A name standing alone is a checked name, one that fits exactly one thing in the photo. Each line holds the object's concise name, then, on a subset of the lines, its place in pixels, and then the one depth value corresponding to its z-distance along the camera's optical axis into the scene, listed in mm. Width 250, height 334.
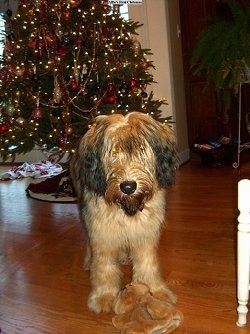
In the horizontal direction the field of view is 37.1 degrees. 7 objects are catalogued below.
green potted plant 2420
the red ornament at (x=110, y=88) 3158
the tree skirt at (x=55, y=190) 3420
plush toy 1429
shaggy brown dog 1393
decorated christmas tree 3061
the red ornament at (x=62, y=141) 3082
